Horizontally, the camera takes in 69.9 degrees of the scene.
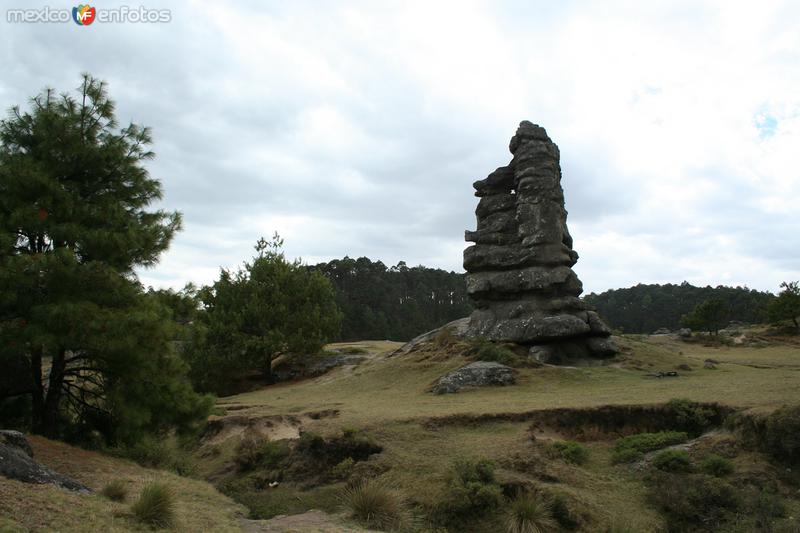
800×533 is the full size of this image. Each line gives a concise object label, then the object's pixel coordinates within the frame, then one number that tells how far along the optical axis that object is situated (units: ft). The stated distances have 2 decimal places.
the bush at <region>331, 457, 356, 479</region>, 44.88
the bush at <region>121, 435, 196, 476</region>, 48.24
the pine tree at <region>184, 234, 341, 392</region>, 115.34
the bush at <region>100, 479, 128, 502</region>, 32.90
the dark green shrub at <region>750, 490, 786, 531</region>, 33.78
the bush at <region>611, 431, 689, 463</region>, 44.52
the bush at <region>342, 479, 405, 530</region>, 36.19
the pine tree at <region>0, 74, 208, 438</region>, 40.86
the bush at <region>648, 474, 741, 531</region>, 35.73
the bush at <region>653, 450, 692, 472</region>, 41.39
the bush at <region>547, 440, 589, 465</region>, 44.50
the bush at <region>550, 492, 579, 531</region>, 35.45
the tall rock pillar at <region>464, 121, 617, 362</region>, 92.79
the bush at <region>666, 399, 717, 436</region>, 49.16
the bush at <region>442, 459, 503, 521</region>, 37.76
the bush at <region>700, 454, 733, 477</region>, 40.29
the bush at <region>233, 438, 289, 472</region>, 50.29
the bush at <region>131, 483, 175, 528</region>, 29.01
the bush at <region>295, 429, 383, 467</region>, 47.65
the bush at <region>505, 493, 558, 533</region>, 34.94
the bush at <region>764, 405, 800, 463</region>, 39.99
